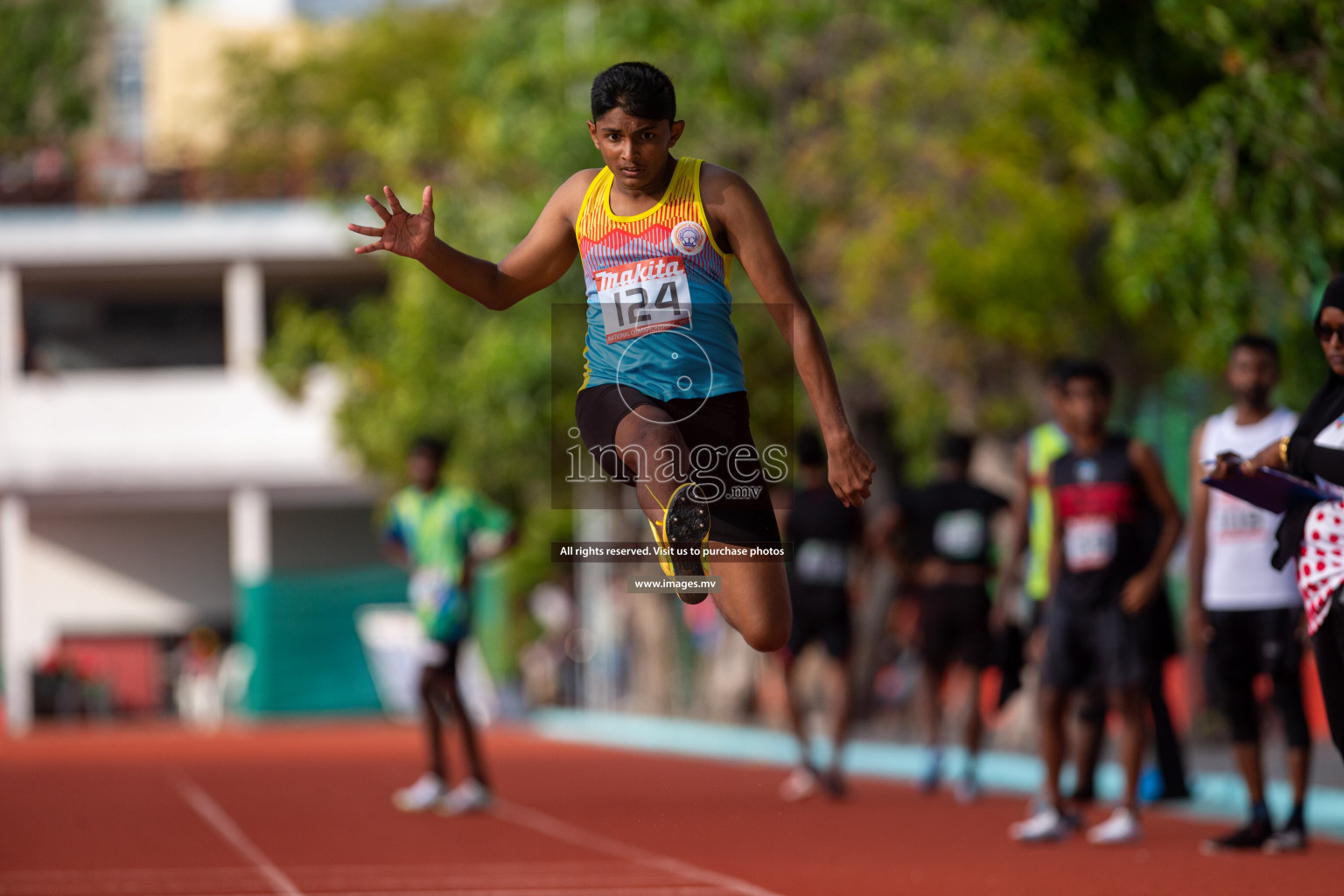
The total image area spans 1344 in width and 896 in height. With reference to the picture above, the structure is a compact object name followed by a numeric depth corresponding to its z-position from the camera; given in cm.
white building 7994
